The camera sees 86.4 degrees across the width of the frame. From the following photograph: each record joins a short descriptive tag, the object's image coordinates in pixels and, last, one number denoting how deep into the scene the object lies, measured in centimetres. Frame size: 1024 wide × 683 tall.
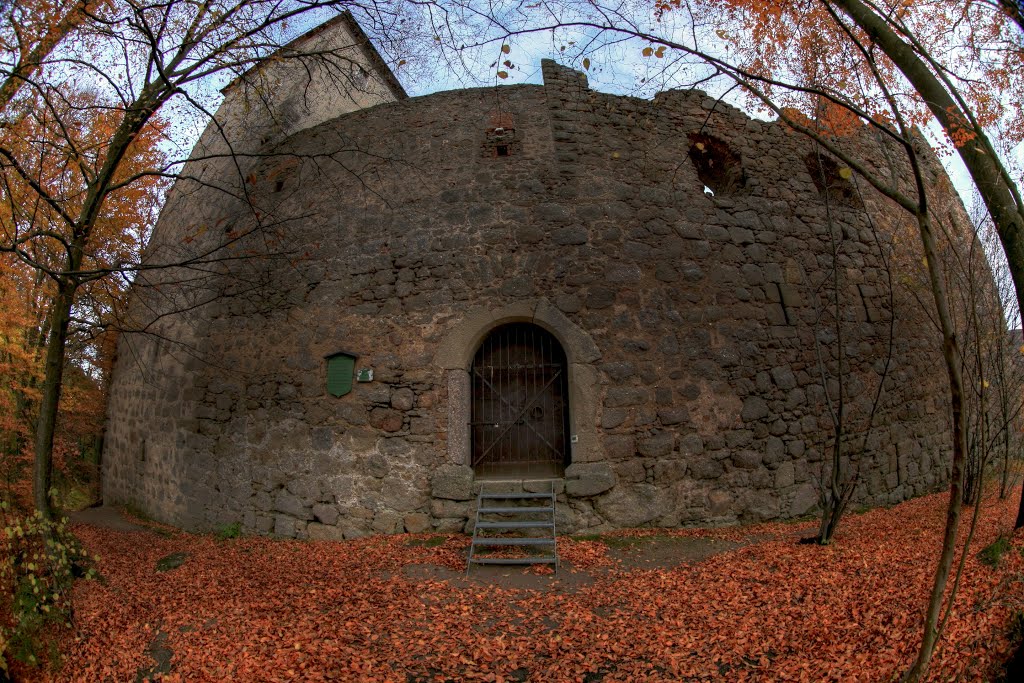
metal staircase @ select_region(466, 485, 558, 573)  505
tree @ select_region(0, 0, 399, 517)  464
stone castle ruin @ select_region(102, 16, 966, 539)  595
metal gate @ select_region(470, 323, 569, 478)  628
